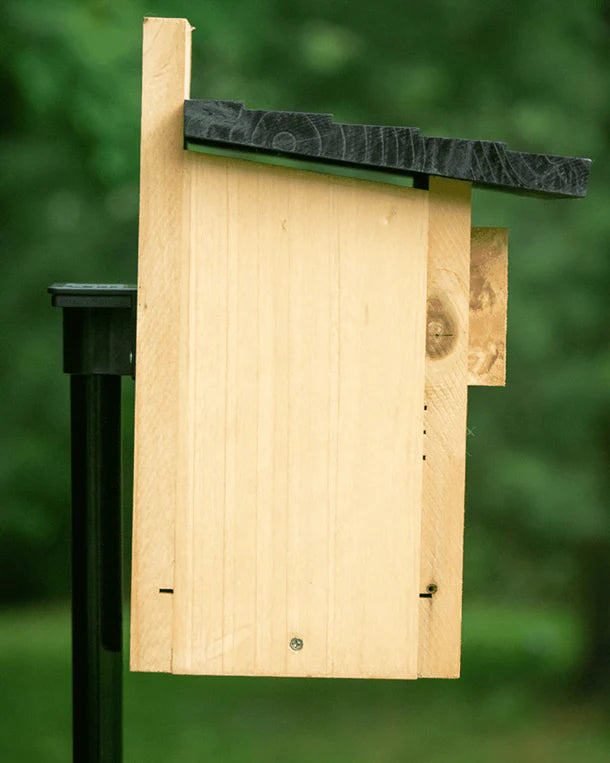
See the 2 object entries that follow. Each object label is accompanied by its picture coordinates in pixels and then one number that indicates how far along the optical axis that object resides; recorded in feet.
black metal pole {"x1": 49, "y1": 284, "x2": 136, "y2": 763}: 6.45
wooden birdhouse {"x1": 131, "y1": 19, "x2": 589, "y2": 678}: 6.29
